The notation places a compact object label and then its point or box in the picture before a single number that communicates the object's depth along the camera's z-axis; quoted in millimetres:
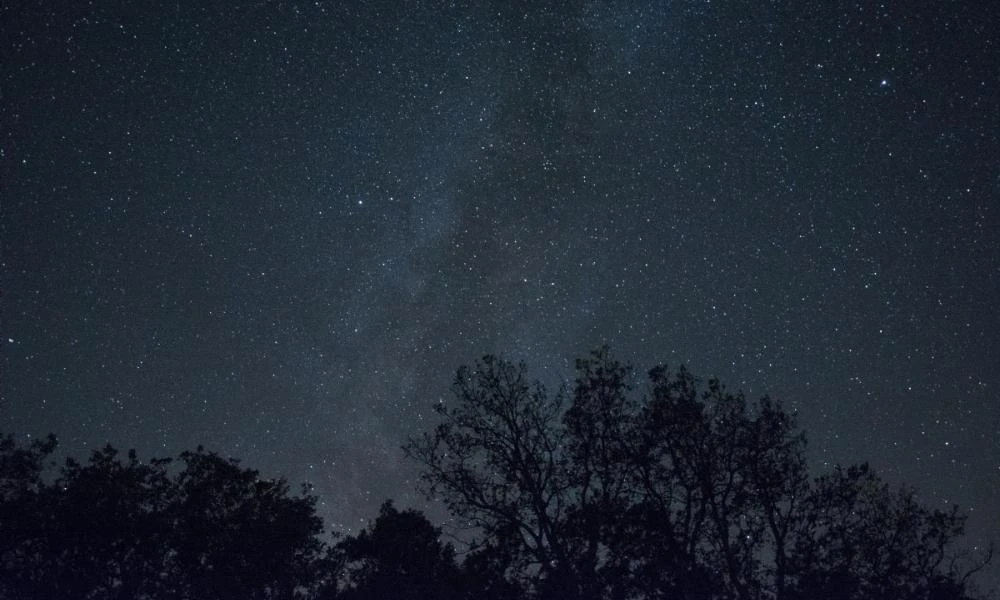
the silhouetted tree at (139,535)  21250
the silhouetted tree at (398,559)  20781
